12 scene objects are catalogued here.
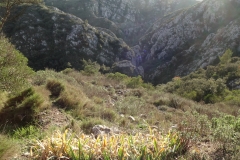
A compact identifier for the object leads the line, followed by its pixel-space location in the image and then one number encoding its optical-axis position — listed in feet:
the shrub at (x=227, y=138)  11.01
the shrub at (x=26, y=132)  14.89
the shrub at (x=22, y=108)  18.48
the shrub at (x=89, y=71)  85.92
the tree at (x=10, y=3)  25.40
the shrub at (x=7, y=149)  8.87
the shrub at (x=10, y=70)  18.34
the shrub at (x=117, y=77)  83.76
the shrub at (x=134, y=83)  71.32
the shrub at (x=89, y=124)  17.28
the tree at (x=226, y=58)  110.85
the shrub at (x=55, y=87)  28.55
